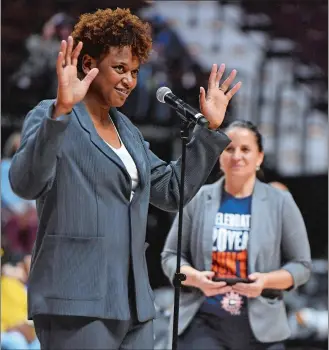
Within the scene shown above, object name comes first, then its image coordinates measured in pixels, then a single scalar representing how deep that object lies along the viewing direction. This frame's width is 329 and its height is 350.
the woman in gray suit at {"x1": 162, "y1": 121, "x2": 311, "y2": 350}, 6.81
